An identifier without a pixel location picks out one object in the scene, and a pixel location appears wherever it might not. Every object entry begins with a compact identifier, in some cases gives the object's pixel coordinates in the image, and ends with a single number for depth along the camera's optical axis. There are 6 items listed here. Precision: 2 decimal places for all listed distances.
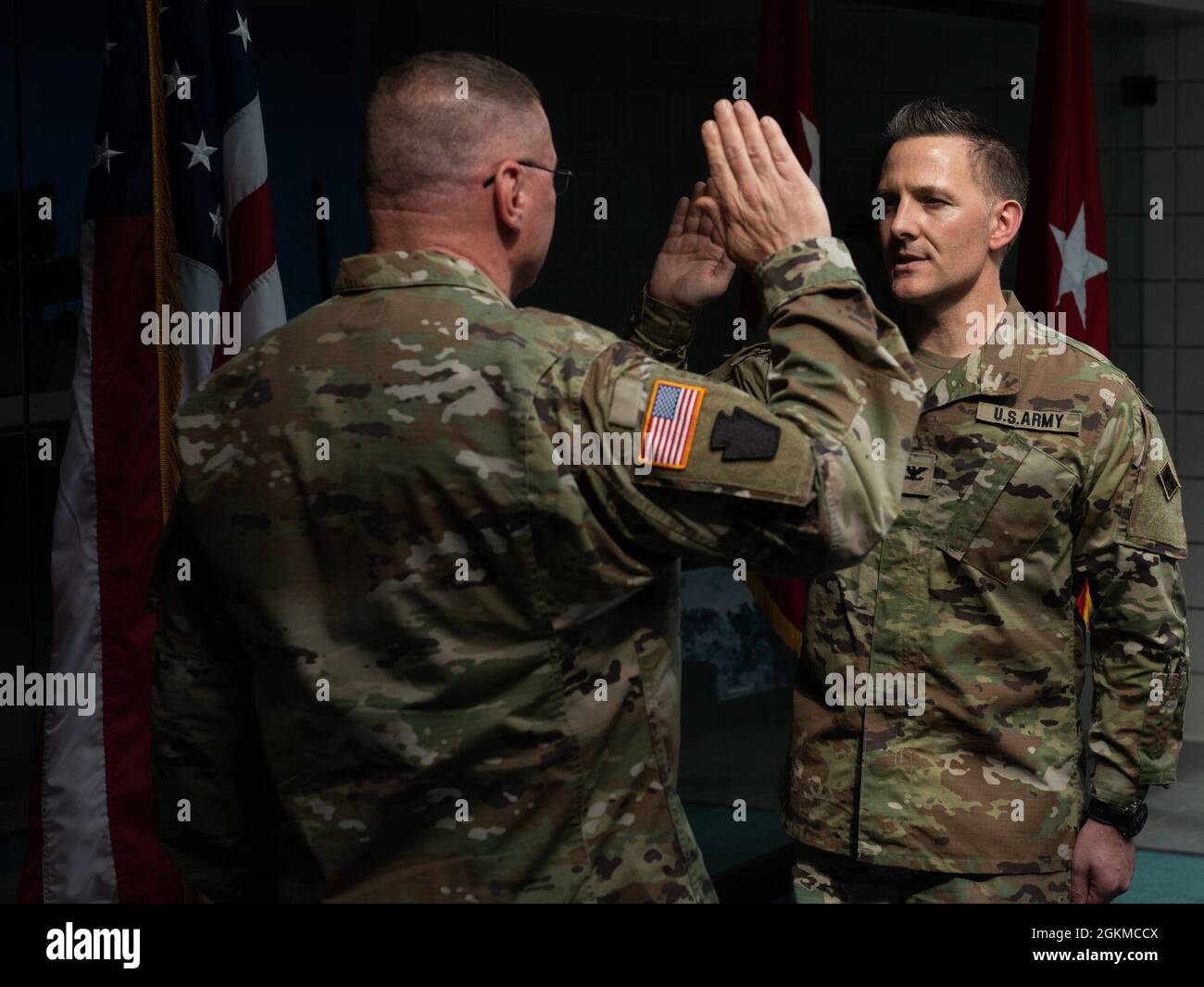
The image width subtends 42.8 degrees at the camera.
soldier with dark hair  2.24
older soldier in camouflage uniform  1.43
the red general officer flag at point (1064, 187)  4.36
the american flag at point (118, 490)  2.59
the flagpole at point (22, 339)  2.75
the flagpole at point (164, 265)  2.62
